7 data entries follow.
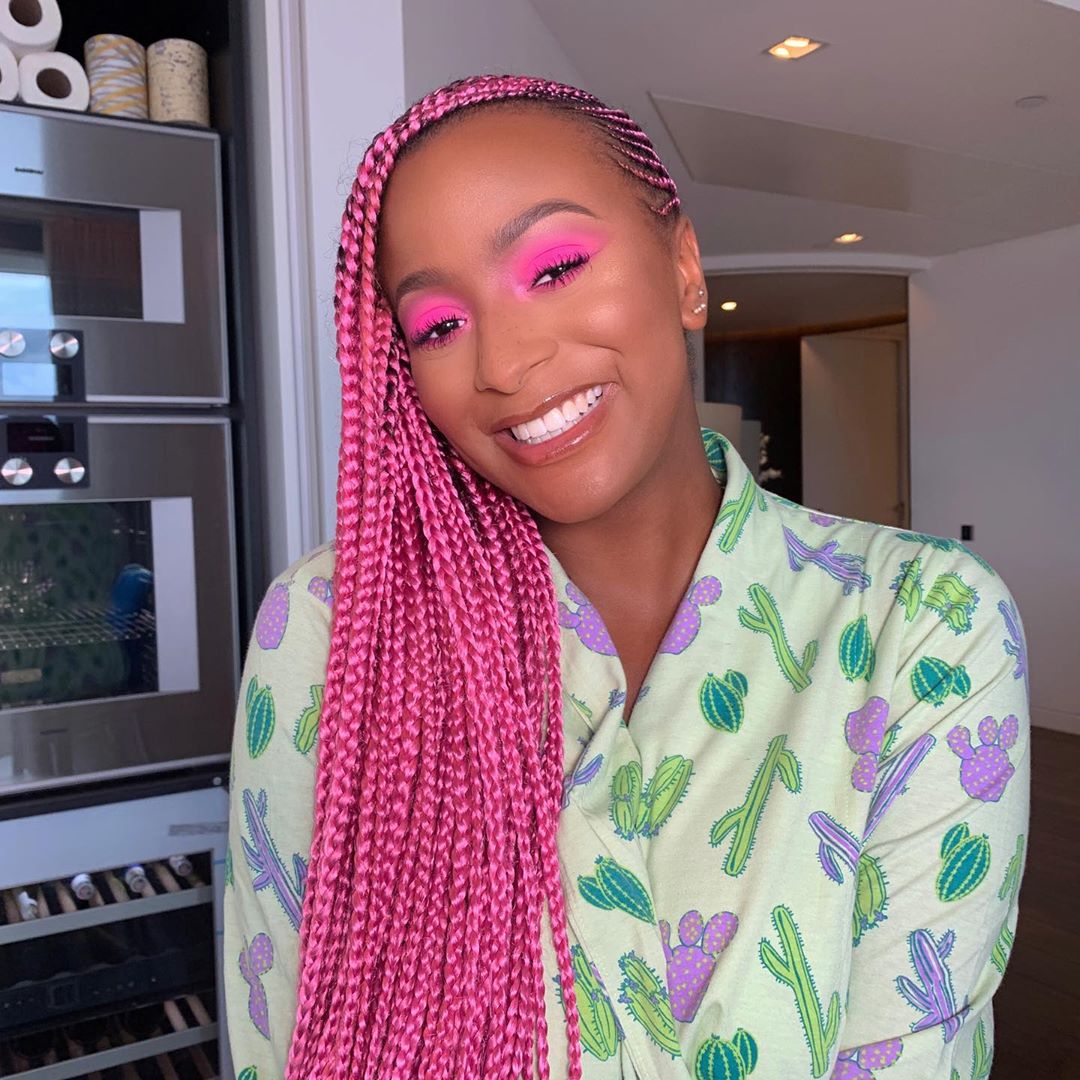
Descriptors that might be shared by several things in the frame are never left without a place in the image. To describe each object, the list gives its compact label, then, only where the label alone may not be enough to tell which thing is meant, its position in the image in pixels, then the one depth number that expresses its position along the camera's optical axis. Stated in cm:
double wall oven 144
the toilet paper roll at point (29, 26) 141
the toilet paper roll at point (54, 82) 141
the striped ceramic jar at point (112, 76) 149
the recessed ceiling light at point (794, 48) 282
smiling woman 77
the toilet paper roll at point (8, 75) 140
